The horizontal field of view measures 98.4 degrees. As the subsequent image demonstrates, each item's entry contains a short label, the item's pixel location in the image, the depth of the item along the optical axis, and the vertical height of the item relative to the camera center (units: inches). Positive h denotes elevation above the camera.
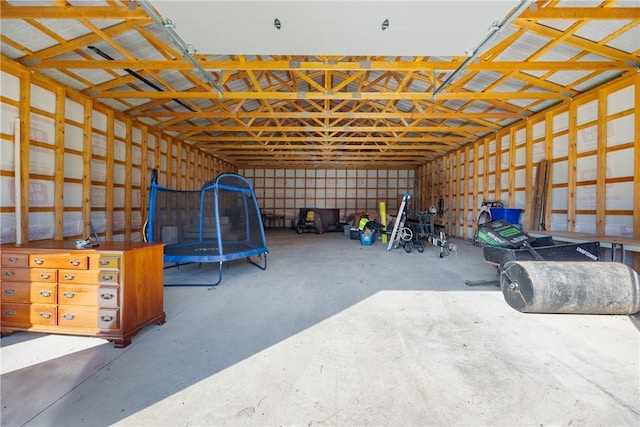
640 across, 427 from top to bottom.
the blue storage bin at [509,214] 298.4 -7.4
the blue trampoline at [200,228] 189.3 -23.0
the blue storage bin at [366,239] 360.2 -43.6
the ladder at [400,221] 305.2 -17.3
